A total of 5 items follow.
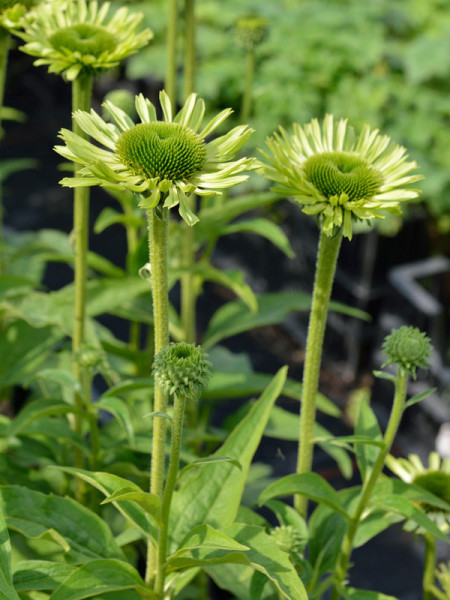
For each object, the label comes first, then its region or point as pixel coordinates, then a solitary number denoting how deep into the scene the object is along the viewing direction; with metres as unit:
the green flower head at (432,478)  0.82
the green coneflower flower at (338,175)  0.75
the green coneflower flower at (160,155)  0.71
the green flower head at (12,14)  0.83
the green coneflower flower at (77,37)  0.81
